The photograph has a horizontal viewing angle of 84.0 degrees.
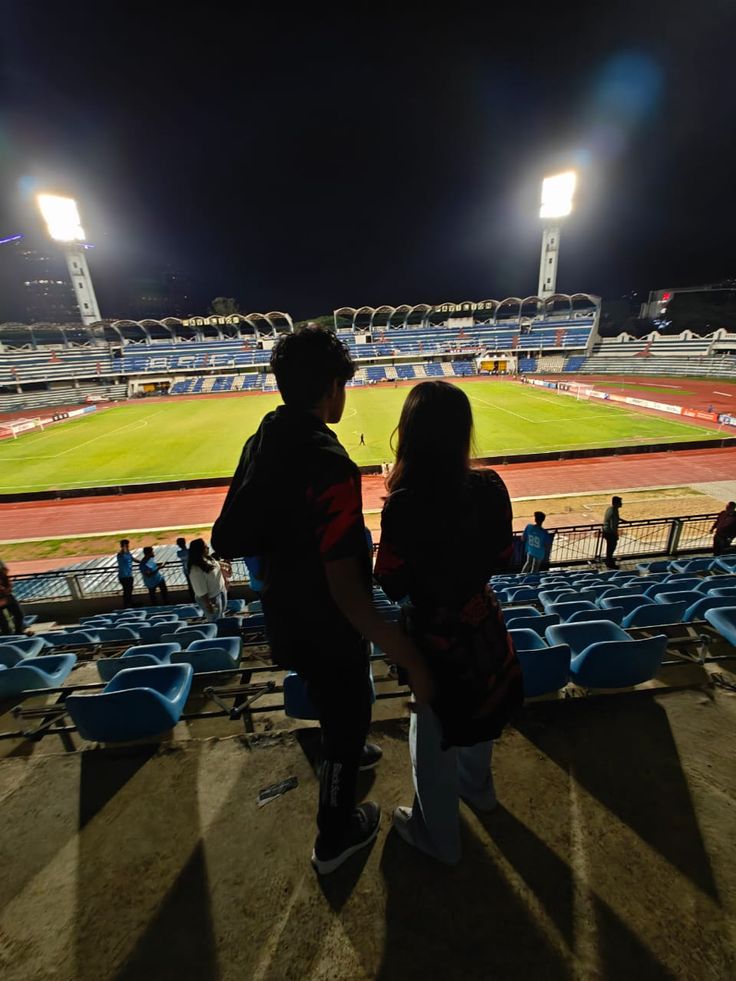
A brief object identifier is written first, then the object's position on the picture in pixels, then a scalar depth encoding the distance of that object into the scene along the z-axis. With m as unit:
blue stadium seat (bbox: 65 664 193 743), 2.57
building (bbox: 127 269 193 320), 141.00
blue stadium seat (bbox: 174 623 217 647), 5.29
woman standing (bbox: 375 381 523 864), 1.59
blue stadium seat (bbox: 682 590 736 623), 4.21
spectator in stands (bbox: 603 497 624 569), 9.04
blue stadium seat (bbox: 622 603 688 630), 4.16
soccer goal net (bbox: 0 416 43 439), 35.39
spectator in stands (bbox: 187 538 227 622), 6.64
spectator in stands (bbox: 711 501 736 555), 9.12
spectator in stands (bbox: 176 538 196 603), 9.09
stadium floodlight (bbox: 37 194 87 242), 80.50
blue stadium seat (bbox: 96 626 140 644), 5.76
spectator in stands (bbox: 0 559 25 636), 7.39
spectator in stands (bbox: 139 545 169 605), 9.31
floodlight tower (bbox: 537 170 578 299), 82.12
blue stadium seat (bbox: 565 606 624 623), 4.25
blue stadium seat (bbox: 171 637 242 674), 3.93
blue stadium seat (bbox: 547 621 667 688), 2.87
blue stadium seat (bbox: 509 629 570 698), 2.75
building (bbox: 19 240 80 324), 122.94
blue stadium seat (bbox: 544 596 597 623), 4.75
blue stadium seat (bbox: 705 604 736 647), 3.45
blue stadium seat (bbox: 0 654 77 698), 3.72
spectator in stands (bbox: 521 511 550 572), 9.03
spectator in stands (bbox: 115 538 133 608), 9.19
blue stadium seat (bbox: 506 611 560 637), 4.27
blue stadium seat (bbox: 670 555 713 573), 7.56
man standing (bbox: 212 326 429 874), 1.56
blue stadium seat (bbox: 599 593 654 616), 4.83
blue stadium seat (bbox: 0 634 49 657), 5.13
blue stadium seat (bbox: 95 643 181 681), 3.84
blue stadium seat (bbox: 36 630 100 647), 5.80
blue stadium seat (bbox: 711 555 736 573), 7.20
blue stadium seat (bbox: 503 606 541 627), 4.97
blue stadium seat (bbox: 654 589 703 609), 4.82
